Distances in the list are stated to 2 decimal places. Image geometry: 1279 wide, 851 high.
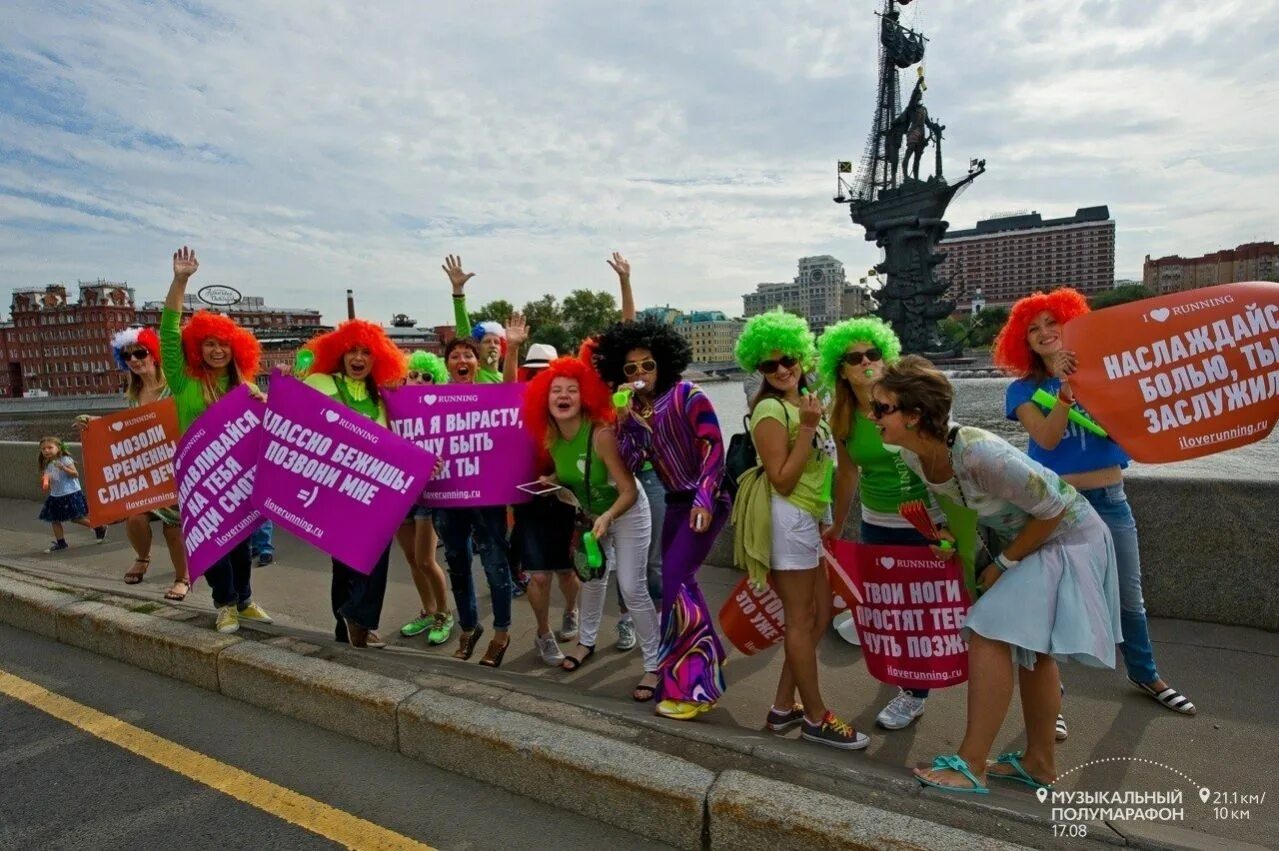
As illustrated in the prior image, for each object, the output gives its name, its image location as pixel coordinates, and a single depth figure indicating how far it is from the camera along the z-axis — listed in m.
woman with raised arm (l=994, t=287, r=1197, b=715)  3.21
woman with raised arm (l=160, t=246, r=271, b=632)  4.29
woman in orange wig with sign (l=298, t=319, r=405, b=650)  4.01
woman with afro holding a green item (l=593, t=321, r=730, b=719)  3.21
